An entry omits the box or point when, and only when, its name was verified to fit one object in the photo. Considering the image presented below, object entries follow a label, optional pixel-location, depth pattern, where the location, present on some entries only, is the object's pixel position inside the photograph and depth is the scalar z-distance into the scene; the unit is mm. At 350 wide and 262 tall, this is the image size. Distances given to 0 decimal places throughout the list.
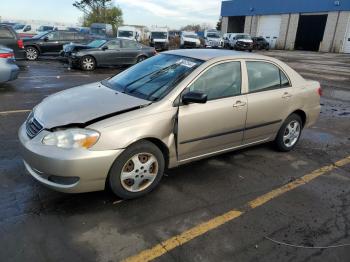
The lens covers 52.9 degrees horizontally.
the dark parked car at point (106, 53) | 15430
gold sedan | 3449
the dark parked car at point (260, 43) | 43500
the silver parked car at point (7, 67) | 9305
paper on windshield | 4445
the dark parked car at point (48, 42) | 18445
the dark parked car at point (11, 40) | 14633
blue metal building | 41656
